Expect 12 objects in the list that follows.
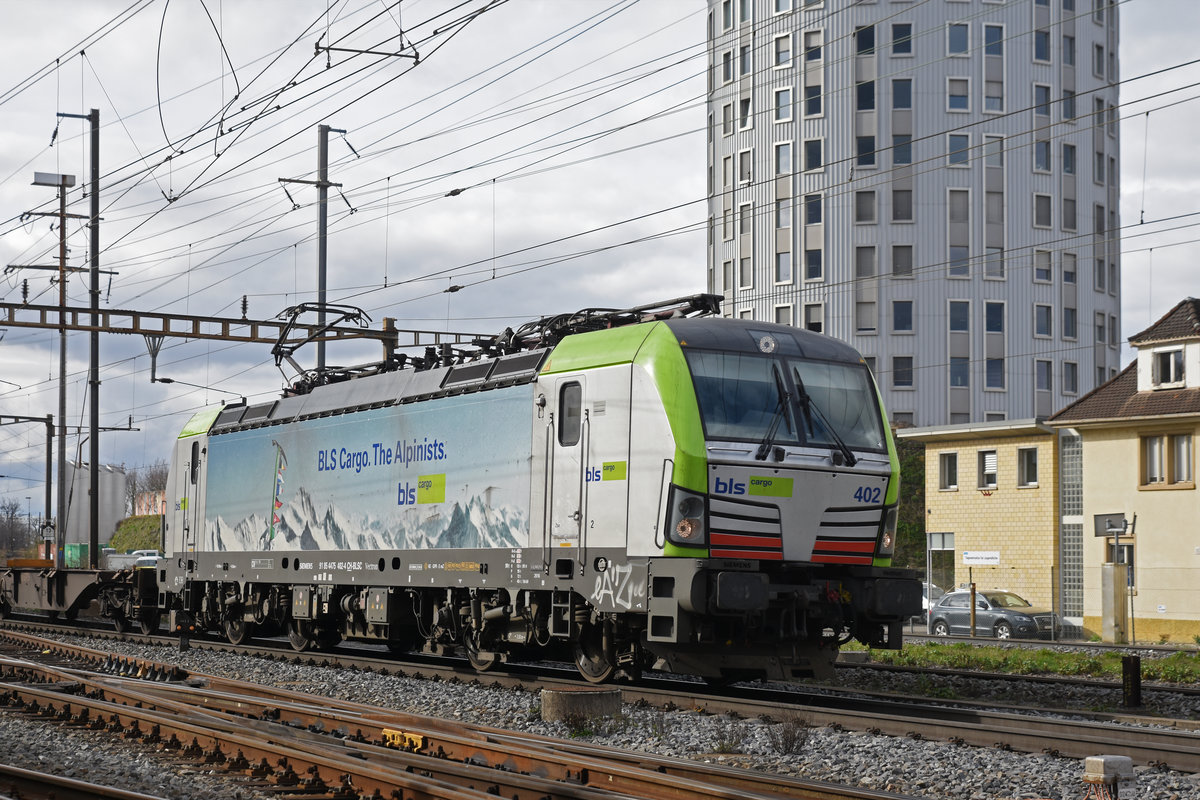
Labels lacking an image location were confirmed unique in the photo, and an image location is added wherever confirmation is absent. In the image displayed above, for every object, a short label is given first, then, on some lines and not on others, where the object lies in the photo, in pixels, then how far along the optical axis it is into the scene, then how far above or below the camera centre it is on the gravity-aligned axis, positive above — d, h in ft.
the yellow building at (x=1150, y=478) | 116.37 +3.10
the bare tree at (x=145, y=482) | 379.74 +7.61
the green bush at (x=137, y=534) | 311.45 -6.55
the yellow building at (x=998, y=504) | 133.49 +0.91
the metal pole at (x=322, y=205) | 106.73 +23.56
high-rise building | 204.54 +45.56
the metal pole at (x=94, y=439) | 116.06 +5.48
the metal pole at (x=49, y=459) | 184.24 +6.14
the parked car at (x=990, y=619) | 115.44 -8.81
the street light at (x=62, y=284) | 136.77 +20.70
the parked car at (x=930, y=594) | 127.03 -7.78
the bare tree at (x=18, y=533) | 512.80 -10.98
